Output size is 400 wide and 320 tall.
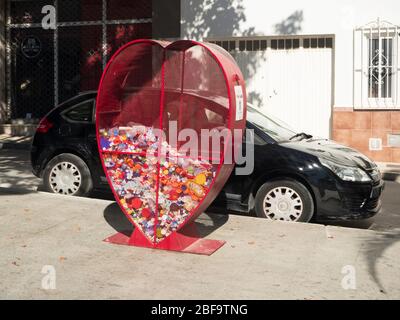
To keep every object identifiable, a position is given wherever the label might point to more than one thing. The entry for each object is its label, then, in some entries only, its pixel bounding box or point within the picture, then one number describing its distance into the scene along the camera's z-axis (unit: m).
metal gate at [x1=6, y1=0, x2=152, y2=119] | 17.28
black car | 7.80
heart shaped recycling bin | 6.34
